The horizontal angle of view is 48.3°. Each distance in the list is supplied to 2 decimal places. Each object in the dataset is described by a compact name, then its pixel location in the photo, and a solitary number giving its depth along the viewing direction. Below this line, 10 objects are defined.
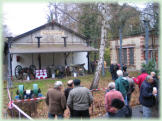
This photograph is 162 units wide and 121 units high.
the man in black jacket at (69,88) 5.21
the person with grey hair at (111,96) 4.40
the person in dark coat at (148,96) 4.71
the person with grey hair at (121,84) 5.79
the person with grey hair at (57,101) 4.98
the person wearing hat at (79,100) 4.66
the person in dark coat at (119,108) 3.62
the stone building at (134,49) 18.08
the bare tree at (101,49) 10.82
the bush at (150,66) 9.73
